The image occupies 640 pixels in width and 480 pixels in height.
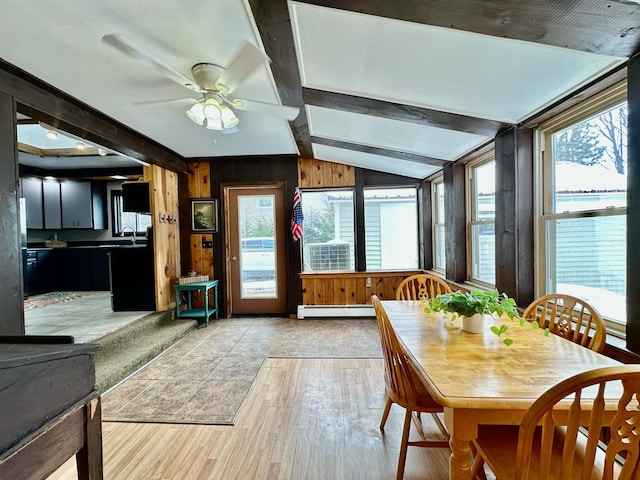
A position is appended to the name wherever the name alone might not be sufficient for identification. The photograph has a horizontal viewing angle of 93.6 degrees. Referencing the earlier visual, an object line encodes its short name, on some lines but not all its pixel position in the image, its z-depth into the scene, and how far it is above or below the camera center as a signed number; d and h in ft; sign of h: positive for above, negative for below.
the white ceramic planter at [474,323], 5.56 -1.69
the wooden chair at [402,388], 5.08 -2.72
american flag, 14.75 +0.87
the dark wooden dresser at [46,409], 2.61 -1.66
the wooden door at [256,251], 15.80 -0.73
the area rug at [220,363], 7.35 -4.15
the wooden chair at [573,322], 5.00 -1.77
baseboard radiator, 15.02 -3.76
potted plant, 5.43 -1.37
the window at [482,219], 10.01 +0.49
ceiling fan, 5.26 +3.32
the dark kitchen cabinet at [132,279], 13.25 -1.74
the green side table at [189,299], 13.89 -2.91
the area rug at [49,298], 15.50 -3.23
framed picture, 15.46 +1.25
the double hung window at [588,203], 5.65 +0.58
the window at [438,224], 14.23 +0.45
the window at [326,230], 15.60 +0.32
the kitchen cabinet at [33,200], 18.19 +2.56
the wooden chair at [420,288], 9.21 -1.70
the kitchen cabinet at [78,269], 19.30 -1.79
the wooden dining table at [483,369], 3.55 -1.89
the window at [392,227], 15.57 +0.41
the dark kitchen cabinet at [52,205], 19.19 +2.37
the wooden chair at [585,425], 2.70 -1.97
